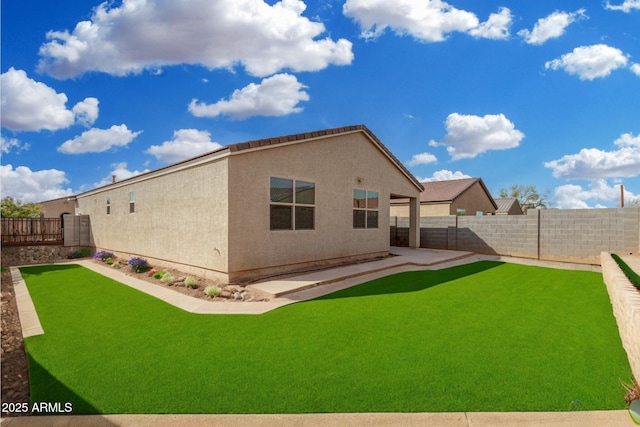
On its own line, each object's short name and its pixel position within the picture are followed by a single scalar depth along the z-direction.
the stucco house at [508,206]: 29.84
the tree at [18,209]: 27.54
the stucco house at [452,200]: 22.97
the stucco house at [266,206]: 8.23
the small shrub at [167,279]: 8.70
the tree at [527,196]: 45.53
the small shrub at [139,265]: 10.89
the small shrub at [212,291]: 7.29
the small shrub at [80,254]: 16.13
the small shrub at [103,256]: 13.86
